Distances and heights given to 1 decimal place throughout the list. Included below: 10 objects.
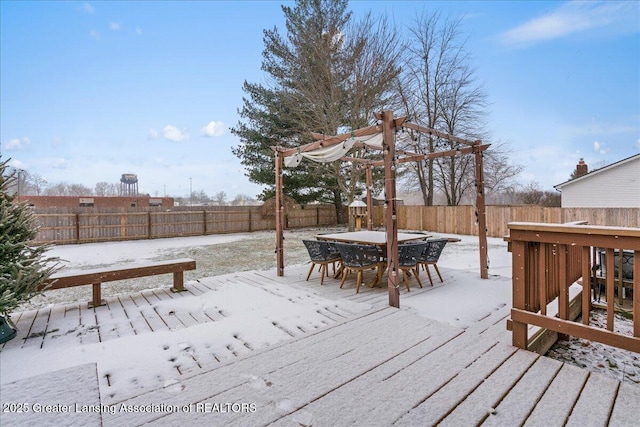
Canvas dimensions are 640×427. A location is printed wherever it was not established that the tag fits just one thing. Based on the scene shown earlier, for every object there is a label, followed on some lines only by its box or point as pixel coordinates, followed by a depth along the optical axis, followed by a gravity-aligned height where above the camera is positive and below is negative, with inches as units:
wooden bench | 138.4 -30.7
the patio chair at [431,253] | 181.2 -26.3
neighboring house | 437.7 +35.0
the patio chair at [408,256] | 166.7 -25.7
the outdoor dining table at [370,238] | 179.7 -18.3
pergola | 138.4 +35.0
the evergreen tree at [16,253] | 110.7 -15.0
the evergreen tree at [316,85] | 483.2 +221.0
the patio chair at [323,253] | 190.9 -26.8
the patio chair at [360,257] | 166.6 -26.0
